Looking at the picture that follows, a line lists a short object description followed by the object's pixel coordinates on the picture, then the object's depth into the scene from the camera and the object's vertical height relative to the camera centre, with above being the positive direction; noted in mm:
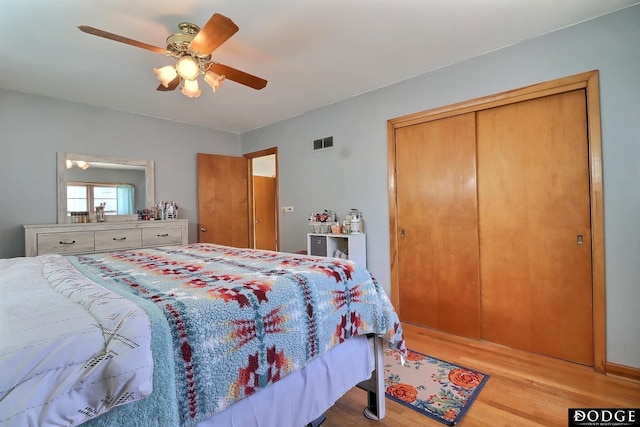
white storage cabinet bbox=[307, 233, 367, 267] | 3145 -347
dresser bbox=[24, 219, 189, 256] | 2867 -202
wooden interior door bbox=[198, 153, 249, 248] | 4332 +233
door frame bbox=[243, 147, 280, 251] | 4659 +487
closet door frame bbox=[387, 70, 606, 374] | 2047 +93
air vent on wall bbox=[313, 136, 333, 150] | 3627 +876
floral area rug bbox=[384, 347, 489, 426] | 1714 -1128
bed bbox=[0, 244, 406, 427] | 667 -364
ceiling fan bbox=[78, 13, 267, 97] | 1668 +1035
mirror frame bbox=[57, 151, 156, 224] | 3277 +547
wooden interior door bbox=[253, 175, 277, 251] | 6324 +18
